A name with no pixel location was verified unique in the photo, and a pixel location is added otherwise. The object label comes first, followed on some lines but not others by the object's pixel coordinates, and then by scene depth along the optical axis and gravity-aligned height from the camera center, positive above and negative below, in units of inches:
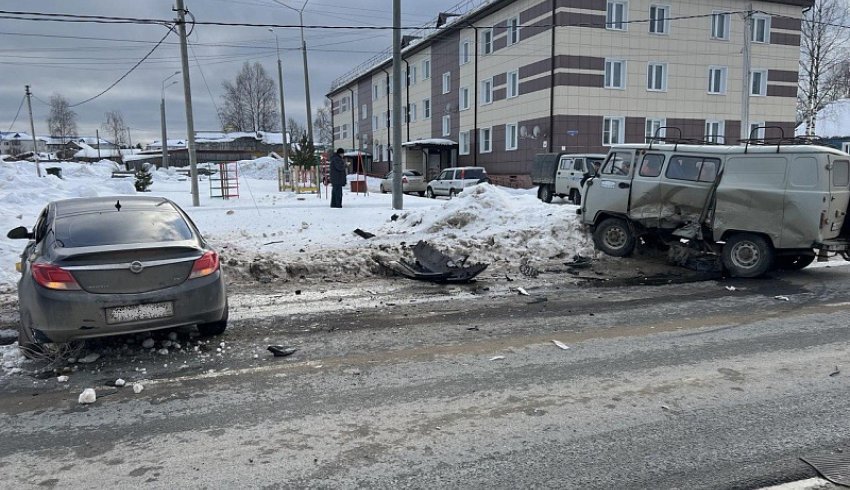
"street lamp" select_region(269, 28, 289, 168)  1522.8 +167.7
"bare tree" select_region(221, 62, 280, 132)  3837.8 +465.9
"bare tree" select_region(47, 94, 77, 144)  4618.6 +435.6
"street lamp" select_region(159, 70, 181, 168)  1873.5 +113.8
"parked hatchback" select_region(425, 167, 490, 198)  1045.8 -18.1
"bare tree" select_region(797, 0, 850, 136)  1518.2 +303.1
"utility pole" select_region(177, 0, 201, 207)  647.1 +91.0
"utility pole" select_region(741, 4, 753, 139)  808.9 +135.3
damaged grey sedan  198.1 -38.4
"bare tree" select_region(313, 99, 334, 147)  4613.7 +376.4
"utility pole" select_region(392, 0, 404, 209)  620.7 +65.8
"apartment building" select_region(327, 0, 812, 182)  1158.3 +207.2
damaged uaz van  338.3 -22.3
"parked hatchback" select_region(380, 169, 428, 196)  1248.8 -28.5
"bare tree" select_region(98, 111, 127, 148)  4904.0 +364.4
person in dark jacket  628.7 -7.5
